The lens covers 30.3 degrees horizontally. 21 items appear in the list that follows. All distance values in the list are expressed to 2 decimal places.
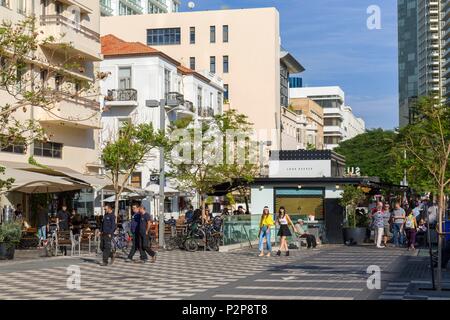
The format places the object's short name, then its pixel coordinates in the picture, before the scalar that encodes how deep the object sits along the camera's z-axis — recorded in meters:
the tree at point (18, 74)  22.58
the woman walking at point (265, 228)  28.19
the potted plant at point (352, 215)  34.97
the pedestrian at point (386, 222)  32.69
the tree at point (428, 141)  26.78
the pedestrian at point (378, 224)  32.12
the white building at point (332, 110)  149.38
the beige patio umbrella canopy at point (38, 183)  28.44
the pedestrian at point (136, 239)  25.58
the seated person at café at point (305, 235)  33.91
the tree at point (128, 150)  39.16
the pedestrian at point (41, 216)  37.21
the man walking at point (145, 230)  25.41
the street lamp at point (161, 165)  33.13
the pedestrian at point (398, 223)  32.91
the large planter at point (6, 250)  26.22
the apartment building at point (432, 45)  183.38
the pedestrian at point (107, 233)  24.18
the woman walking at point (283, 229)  28.25
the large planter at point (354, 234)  35.44
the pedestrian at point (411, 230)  30.97
